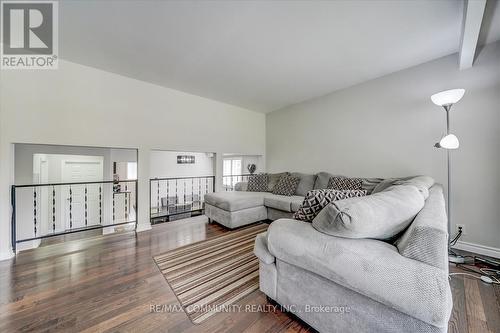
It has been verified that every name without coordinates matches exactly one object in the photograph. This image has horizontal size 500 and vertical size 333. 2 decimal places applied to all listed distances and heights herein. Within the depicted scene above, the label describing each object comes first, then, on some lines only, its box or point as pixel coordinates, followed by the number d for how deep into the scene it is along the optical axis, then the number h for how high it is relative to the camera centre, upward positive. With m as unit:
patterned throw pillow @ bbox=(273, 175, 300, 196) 3.71 -0.38
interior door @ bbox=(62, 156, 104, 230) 4.51 -0.53
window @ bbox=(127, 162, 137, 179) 7.38 -0.12
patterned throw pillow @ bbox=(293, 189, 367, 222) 1.46 -0.27
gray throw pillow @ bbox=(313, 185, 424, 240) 1.03 -0.29
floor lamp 2.09 +0.72
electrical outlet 2.44 -0.80
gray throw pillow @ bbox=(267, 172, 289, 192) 4.07 -0.29
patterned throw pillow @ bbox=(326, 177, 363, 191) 3.00 -0.28
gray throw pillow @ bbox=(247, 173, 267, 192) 4.12 -0.36
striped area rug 1.51 -1.06
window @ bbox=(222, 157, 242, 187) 7.79 +0.04
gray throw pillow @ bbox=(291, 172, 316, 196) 3.68 -0.34
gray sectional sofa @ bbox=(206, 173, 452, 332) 0.82 -0.57
